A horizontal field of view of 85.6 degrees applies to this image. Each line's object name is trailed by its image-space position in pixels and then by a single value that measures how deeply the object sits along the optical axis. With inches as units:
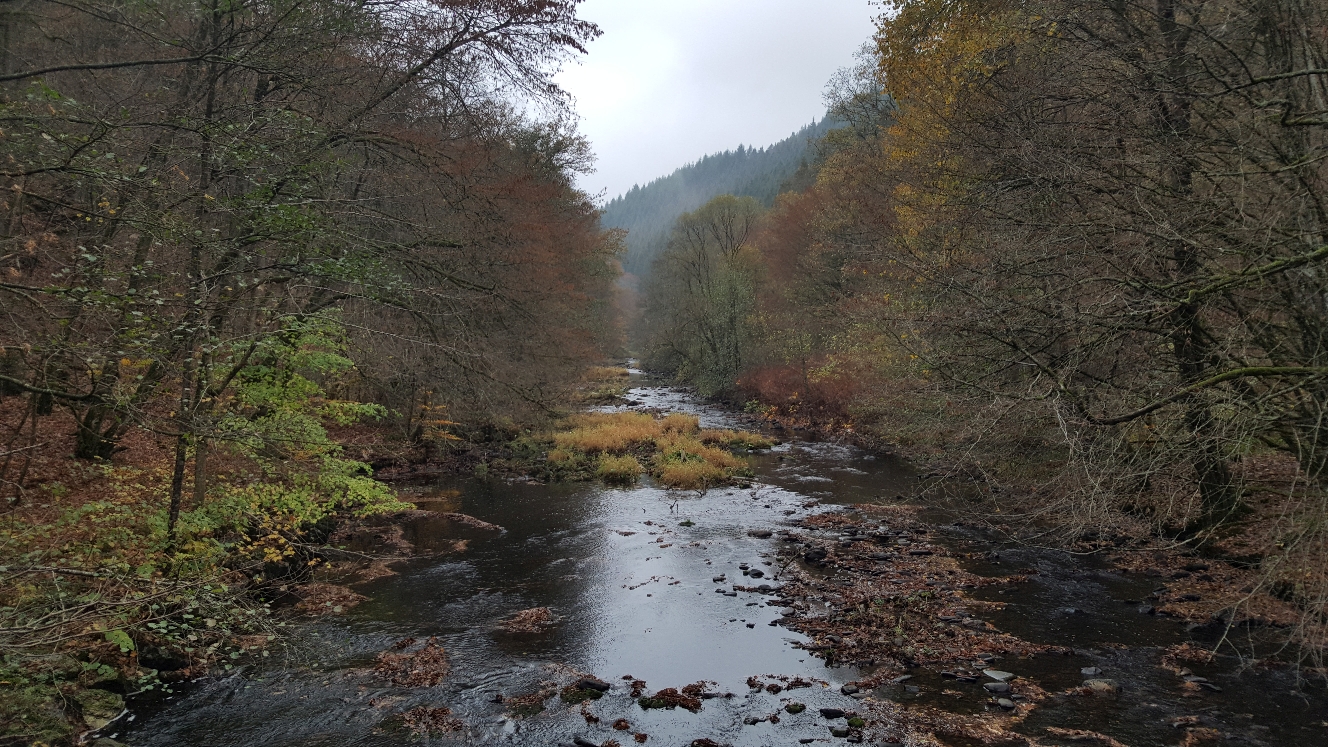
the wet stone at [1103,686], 315.3
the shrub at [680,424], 1052.7
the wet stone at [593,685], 337.1
